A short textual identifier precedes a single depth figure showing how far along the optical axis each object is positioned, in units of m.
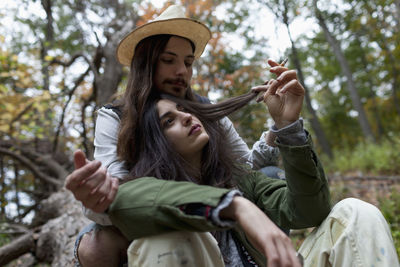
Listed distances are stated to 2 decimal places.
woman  1.05
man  1.48
